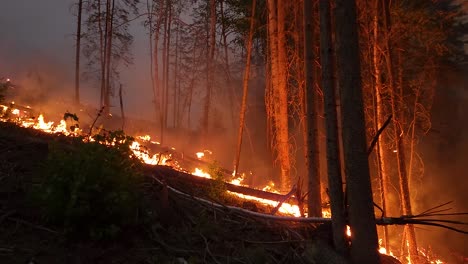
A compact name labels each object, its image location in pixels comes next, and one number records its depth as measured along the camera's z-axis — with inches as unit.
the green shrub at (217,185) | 248.8
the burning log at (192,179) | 235.5
